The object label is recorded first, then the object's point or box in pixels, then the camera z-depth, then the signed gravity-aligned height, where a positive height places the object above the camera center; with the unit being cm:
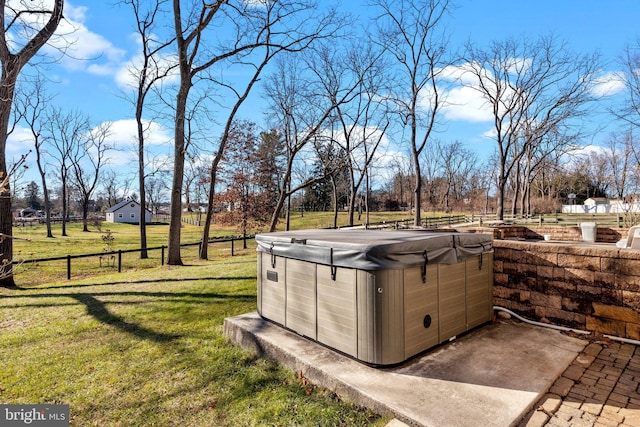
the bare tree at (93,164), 2659 +396
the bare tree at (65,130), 2667 +651
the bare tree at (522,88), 1830 +698
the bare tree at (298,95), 1623 +538
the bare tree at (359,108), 1653 +554
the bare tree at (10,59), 655 +313
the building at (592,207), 4356 -18
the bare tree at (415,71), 1565 +671
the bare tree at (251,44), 1061 +587
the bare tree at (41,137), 1923 +509
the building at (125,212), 4928 -35
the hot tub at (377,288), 293 -81
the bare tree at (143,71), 1272 +569
